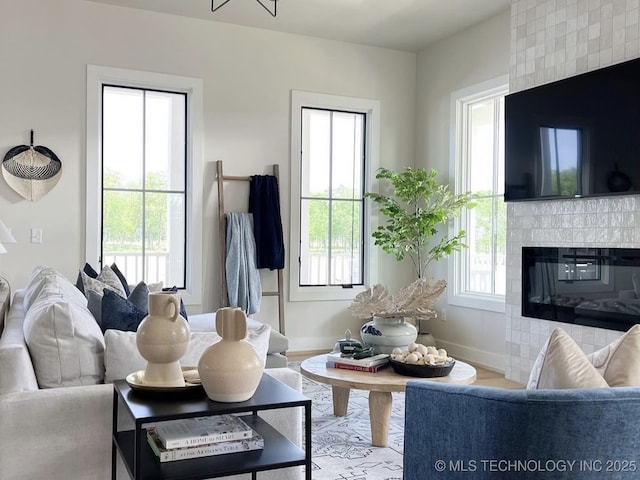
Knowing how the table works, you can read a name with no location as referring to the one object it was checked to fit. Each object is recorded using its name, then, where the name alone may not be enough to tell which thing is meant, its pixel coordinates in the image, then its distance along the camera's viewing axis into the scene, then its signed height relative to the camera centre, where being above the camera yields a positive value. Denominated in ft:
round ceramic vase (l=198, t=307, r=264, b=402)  5.36 -1.08
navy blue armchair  4.10 -1.29
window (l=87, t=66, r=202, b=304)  16.90 +1.77
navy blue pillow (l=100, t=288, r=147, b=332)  7.63 -0.93
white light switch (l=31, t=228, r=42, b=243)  15.72 +0.13
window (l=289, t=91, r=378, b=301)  18.99 +1.58
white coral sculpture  10.77 -1.04
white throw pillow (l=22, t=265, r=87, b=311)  9.19 -0.77
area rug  9.36 -3.51
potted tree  17.99 +0.80
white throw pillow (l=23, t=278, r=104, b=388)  6.32 -1.13
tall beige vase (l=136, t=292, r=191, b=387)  5.66 -0.92
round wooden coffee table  9.51 -2.18
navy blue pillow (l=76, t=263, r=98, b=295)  12.20 -0.73
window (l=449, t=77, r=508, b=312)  17.40 +1.54
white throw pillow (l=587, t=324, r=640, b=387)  4.71 -0.94
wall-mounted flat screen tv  12.12 +2.35
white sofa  5.78 -1.78
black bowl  9.68 -2.01
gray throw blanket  17.29 -0.69
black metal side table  5.06 -1.86
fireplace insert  12.33 -0.91
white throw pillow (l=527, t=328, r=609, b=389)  4.54 -0.94
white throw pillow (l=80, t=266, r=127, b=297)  10.89 -0.79
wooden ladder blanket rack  17.53 +0.44
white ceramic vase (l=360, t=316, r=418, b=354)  10.82 -1.63
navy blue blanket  17.99 +0.58
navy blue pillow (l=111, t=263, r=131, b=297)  13.20 -0.85
